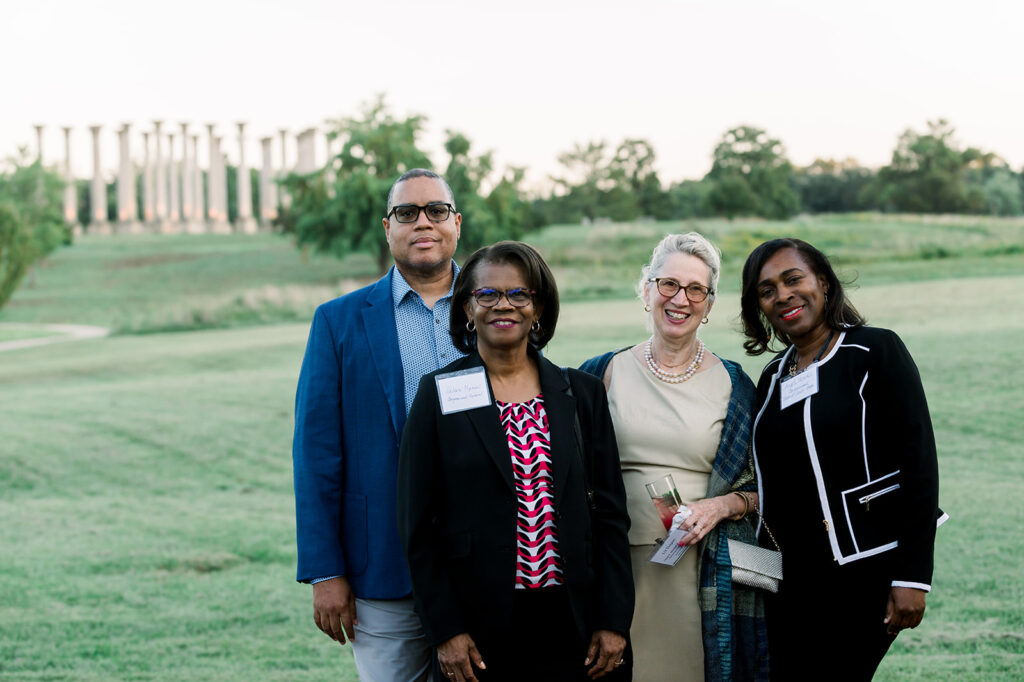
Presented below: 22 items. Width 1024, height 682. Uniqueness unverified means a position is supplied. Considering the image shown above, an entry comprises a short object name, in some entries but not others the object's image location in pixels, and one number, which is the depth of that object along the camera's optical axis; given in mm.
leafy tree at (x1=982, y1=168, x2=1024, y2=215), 50438
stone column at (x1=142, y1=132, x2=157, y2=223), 82312
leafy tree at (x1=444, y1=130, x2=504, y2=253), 39062
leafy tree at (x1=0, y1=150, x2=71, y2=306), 33719
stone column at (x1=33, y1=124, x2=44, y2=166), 76562
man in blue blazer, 3031
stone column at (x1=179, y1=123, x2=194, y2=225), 81625
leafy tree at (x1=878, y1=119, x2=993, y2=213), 53031
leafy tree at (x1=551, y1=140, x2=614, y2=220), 65125
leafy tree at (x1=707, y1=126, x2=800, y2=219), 55750
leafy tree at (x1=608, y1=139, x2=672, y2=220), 65688
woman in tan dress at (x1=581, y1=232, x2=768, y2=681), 3021
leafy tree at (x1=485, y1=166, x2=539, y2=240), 40875
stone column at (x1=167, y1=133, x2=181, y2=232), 82250
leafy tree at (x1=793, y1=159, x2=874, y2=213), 64188
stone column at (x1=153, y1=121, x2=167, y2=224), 82562
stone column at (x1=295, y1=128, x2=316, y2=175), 80688
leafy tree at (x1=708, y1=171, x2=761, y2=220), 55344
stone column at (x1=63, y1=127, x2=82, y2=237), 74812
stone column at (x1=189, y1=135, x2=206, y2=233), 82562
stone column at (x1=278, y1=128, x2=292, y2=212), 81188
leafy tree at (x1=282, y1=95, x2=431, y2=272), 39406
